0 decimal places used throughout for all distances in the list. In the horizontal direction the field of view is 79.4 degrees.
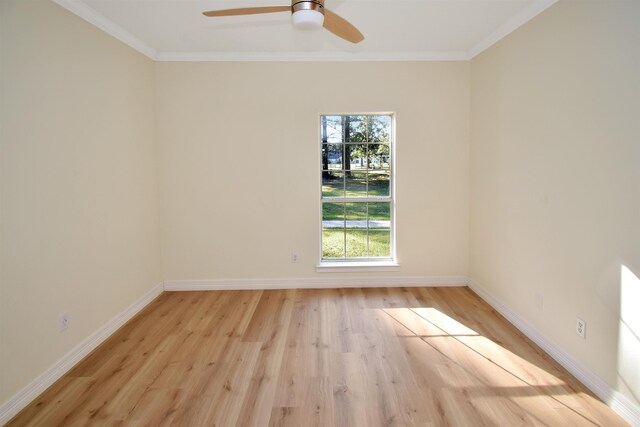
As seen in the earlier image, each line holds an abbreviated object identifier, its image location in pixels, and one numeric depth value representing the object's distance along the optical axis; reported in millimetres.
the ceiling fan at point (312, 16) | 1922
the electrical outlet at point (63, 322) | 2658
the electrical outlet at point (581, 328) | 2485
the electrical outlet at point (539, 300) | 2998
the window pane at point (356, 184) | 4484
